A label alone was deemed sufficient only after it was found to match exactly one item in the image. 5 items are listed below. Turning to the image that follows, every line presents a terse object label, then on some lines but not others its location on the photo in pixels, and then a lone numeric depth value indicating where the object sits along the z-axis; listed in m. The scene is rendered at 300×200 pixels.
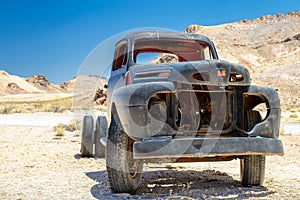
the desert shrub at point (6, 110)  33.19
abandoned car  5.12
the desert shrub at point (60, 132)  16.08
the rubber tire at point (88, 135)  9.68
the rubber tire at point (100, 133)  9.31
